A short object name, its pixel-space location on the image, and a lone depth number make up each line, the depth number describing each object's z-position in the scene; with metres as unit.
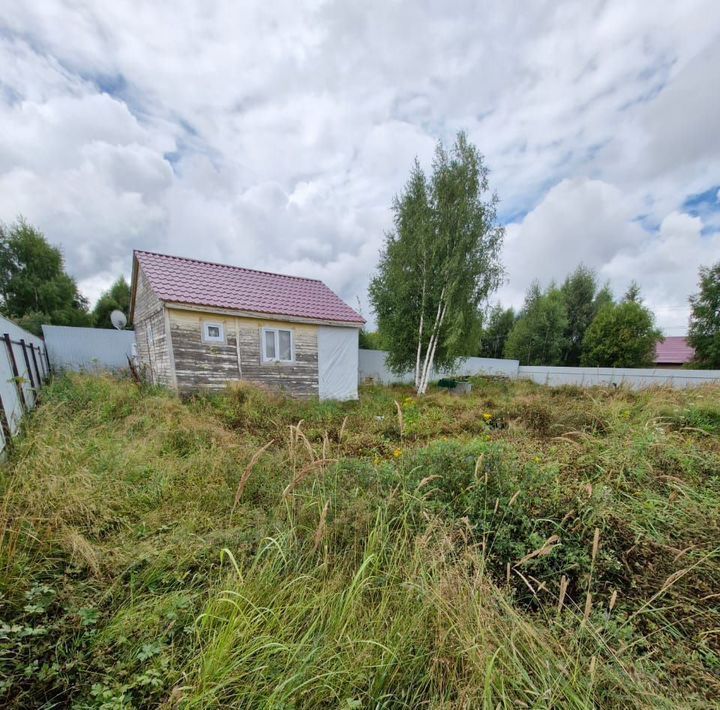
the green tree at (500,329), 26.36
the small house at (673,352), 22.75
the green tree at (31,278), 17.89
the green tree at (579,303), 21.89
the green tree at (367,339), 21.38
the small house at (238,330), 7.62
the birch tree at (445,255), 10.64
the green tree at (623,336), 17.17
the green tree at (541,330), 20.88
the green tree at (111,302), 20.42
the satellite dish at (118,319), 11.28
